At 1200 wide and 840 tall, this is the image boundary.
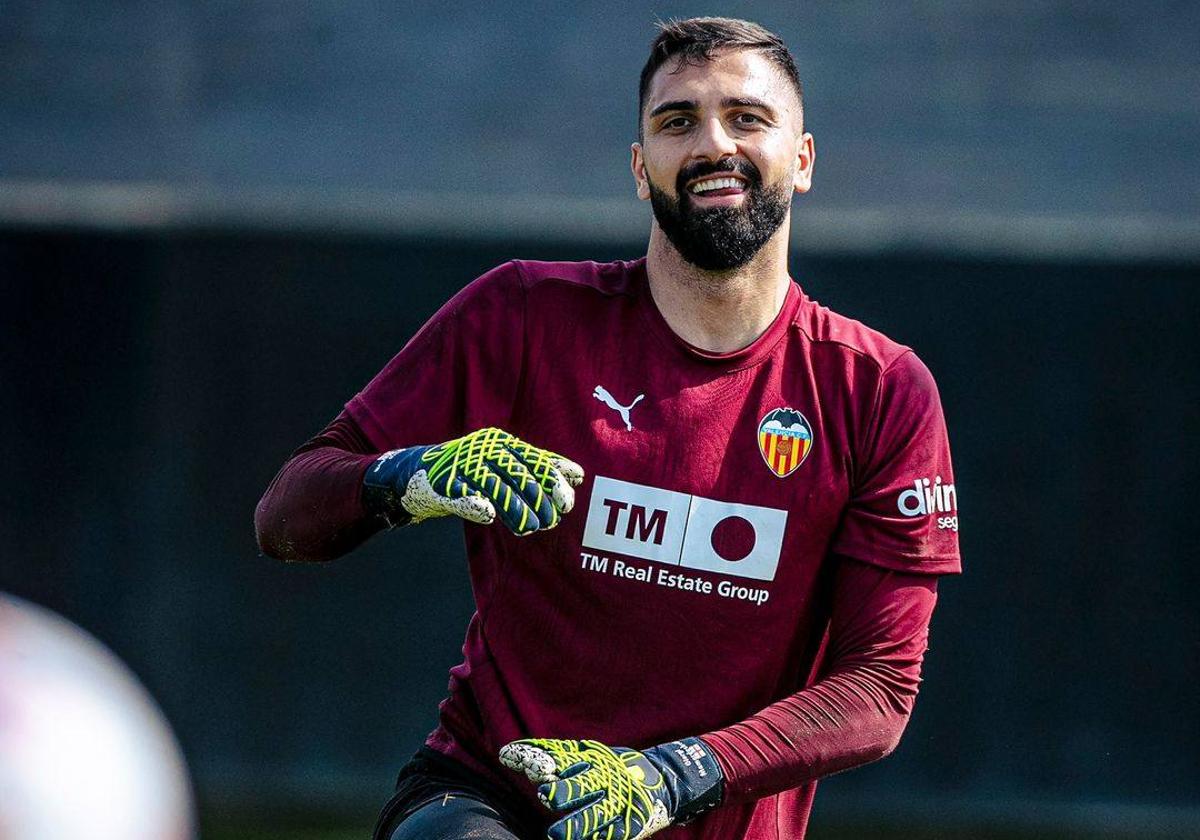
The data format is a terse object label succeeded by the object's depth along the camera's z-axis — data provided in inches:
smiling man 611.7
